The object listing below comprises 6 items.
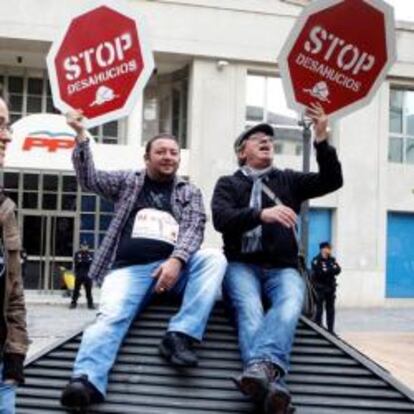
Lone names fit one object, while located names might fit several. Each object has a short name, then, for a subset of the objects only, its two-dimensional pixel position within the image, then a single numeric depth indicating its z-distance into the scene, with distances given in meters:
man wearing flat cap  4.20
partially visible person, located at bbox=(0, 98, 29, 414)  3.16
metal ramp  4.04
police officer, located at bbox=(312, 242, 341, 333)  15.37
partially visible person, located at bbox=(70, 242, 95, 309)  19.27
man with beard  4.24
